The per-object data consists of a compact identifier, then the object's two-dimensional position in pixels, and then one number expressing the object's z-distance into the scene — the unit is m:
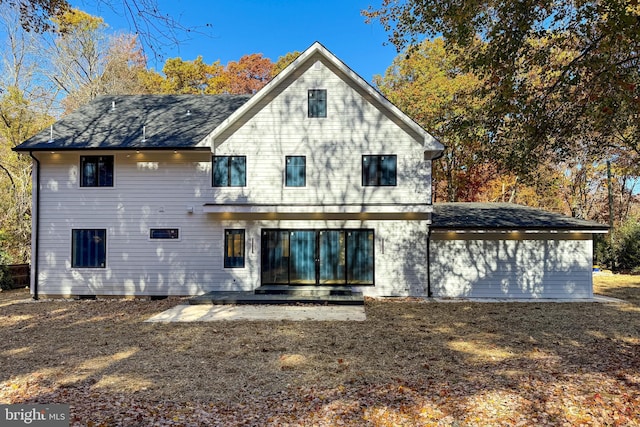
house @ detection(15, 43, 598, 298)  13.42
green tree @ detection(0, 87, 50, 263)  20.62
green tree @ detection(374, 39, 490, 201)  23.89
